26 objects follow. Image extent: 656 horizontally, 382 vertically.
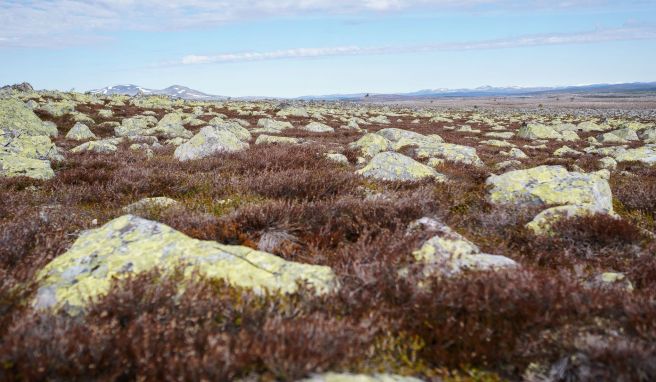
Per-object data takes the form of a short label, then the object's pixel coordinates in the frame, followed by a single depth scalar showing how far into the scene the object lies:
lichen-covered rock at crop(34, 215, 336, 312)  3.25
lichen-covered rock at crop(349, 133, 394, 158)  16.69
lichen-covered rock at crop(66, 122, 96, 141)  21.25
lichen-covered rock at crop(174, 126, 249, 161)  13.22
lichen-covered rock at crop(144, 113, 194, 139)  23.16
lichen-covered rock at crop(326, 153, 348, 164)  12.02
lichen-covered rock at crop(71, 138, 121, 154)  14.66
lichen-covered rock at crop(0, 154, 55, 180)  8.80
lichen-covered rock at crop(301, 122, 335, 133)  28.75
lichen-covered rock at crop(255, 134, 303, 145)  18.44
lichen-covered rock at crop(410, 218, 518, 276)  3.63
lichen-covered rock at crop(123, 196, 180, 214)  6.00
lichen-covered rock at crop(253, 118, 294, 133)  29.56
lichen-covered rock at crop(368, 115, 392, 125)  42.59
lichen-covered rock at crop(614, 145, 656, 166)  15.79
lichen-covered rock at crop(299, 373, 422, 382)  2.38
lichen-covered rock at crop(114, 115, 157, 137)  23.70
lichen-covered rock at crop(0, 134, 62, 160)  10.53
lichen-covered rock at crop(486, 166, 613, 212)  6.61
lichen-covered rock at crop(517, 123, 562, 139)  32.25
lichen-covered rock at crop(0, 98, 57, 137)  20.05
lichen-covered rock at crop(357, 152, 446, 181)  9.20
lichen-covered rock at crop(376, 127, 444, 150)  19.47
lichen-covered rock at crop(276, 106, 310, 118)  42.81
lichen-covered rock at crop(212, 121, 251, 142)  20.86
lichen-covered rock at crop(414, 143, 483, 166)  14.03
